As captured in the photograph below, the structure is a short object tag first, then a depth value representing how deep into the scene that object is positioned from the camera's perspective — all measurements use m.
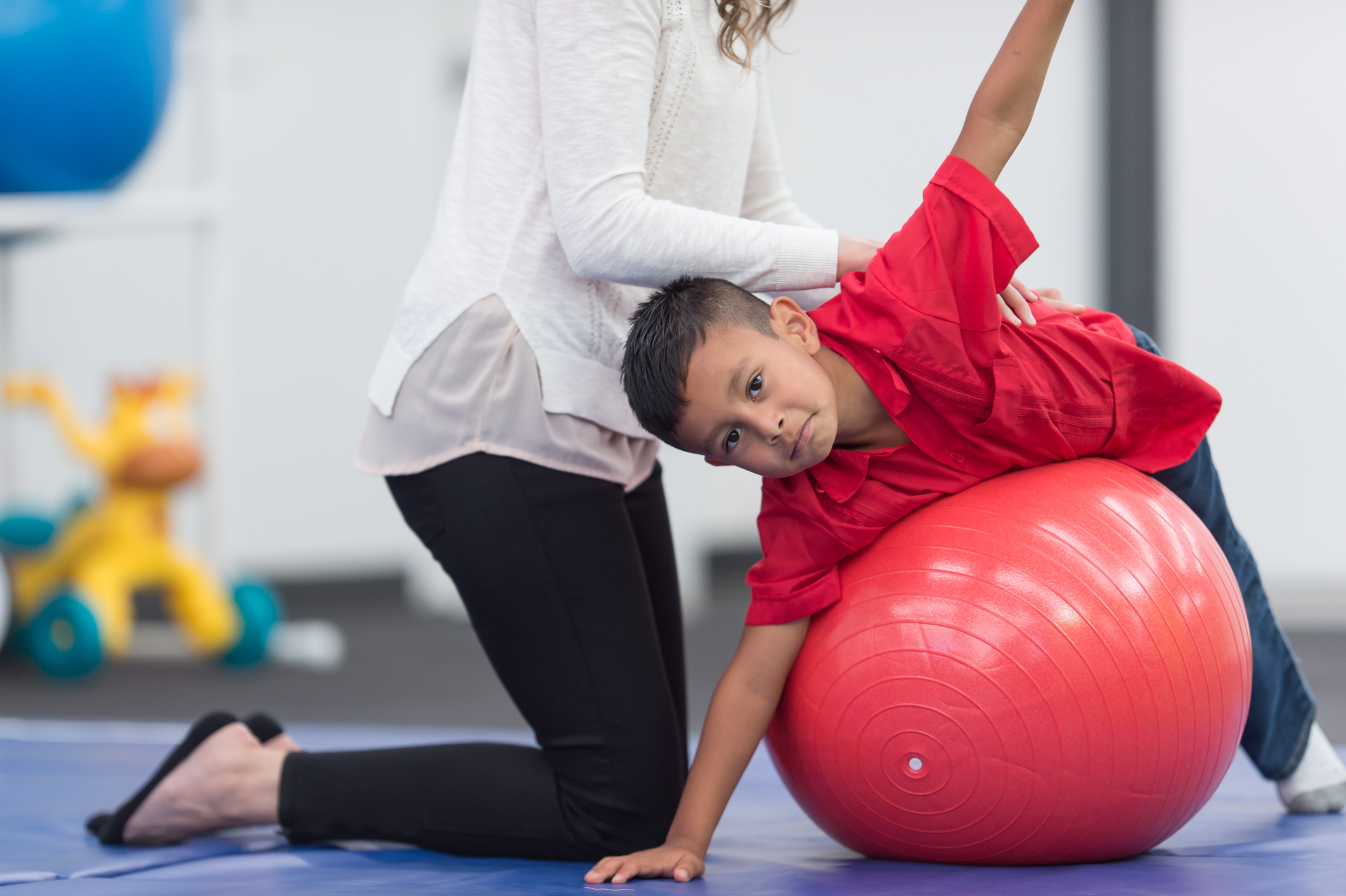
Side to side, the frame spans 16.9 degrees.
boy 4.40
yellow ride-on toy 7.56
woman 4.50
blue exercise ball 6.33
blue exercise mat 4.39
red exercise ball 4.36
